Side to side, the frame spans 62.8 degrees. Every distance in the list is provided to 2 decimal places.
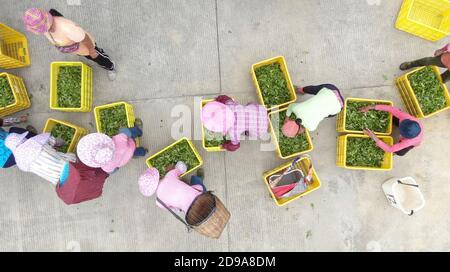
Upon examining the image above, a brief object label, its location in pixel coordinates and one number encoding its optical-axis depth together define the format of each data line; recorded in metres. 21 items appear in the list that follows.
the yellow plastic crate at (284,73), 4.52
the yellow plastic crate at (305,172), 4.46
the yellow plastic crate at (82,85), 4.59
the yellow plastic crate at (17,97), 4.62
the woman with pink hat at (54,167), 3.73
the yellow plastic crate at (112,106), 4.58
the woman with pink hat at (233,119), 3.65
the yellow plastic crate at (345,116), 4.47
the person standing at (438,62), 3.95
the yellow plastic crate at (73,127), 4.57
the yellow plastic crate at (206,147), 4.52
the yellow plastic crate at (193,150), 4.55
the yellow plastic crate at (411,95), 4.41
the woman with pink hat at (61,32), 3.49
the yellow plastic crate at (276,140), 4.45
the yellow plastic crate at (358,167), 4.47
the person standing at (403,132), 3.84
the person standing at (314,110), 3.91
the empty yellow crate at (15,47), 4.83
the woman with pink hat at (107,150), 3.62
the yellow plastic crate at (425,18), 4.56
